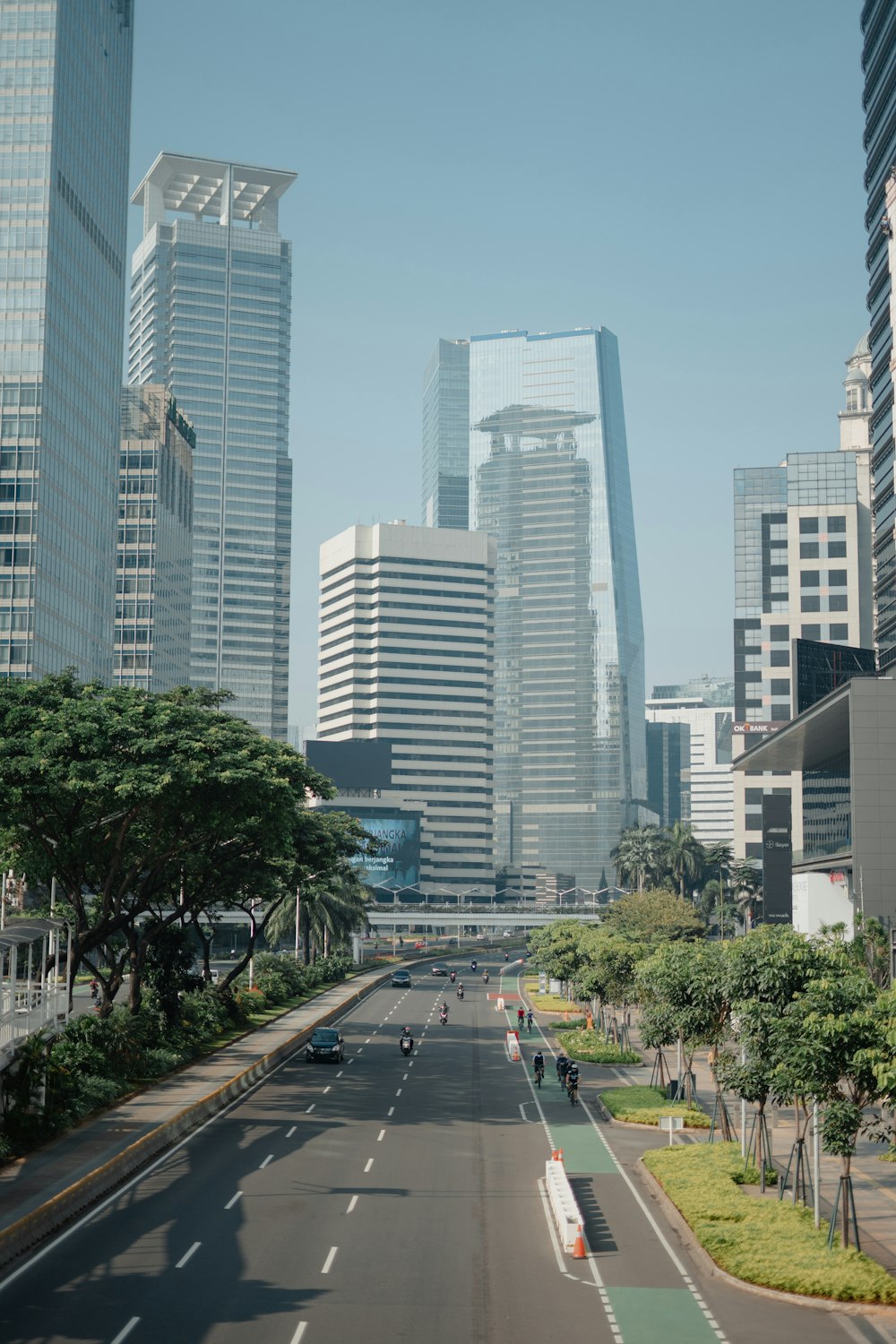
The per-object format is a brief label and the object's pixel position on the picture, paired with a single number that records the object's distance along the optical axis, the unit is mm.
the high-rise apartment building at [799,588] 172750
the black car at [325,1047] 59469
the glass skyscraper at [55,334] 144500
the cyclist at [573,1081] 47000
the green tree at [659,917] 117706
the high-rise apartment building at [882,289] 98312
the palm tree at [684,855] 188375
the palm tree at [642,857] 192125
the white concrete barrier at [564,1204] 26406
